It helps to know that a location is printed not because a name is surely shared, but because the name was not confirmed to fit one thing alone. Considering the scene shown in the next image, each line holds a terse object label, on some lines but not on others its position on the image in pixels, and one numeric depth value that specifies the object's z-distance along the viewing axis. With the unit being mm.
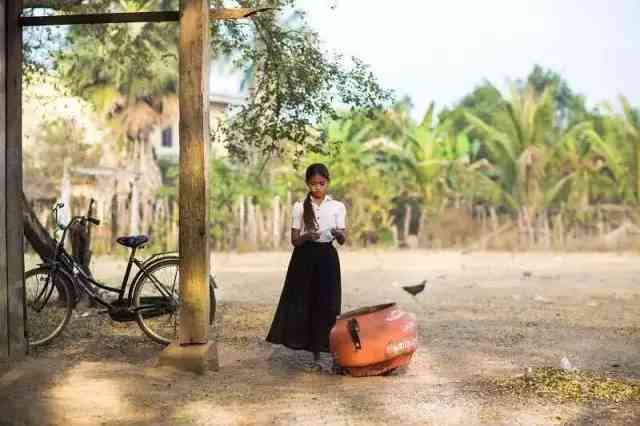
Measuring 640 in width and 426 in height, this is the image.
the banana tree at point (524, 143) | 22984
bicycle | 7793
